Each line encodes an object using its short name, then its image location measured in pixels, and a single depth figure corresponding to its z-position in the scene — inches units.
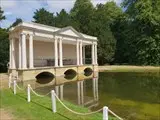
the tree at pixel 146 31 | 1988.2
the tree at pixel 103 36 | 2106.3
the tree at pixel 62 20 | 2108.8
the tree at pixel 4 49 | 1464.1
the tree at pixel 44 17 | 2164.1
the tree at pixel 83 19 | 2172.7
